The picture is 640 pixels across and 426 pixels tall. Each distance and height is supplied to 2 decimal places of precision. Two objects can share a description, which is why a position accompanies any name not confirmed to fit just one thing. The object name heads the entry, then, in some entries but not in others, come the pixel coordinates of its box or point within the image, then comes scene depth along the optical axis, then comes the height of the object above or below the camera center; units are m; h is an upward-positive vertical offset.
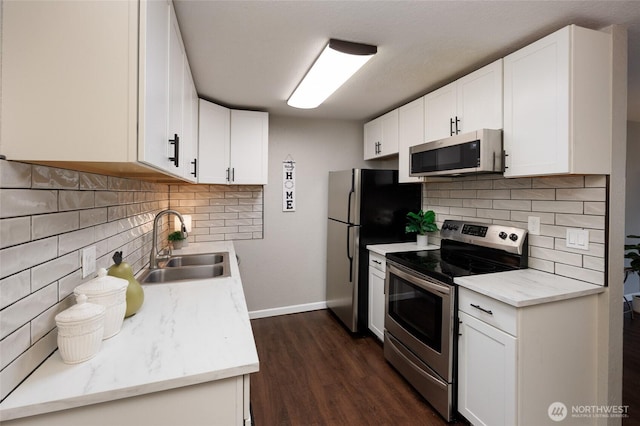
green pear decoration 1.28 -0.33
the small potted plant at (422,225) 2.90 -0.13
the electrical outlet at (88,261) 1.20 -0.22
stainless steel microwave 1.89 +0.40
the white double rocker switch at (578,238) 1.73 -0.14
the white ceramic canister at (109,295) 1.05 -0.31
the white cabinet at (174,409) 0.82 -0.58
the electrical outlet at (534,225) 2.00 -0.08
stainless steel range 1.88 -0.60
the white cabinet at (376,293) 2.74 -0.77
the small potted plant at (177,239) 2.81 -0.28
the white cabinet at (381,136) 3.05 +0.81
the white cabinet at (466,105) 1.95 +0.78
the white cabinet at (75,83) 0.82 +0.35
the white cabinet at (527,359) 1.53 -0.78
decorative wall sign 3.54 +0.31
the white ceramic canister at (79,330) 0.92 -0.38
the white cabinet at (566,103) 1.55 +0.59
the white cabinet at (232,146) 2.83 +0.63
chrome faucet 2.02 -0.33
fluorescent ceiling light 1.81 +0.96
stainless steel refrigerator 2.96 -0.10
